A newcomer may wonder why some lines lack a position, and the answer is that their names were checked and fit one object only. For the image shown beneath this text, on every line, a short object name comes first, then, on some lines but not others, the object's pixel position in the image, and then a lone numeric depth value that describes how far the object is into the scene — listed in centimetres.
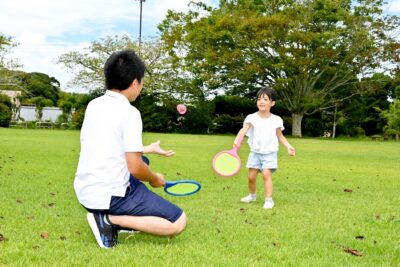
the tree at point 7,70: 4212
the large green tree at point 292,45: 3647
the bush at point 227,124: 4212
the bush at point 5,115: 4094
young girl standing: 679
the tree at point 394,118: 3772
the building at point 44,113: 4875
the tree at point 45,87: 6315
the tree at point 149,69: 4472
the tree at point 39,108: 4746
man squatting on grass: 414
